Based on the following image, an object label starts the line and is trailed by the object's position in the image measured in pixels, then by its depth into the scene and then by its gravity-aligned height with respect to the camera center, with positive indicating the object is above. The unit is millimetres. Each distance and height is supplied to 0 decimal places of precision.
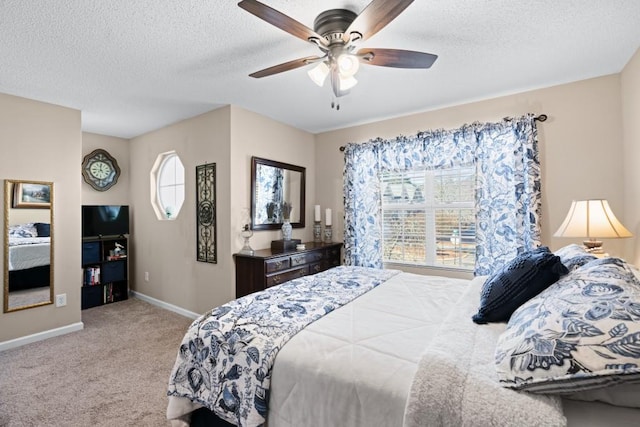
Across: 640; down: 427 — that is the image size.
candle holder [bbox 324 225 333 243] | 4219 -257
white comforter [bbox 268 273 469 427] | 1026 -574
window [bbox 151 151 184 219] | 4199 +470
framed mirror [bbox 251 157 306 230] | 3564 +309
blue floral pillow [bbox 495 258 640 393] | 791 -376
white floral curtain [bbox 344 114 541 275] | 2900 +480
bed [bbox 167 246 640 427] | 853 -554
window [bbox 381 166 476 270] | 3379 -28
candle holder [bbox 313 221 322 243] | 4293 -218
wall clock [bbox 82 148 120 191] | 4297 +719
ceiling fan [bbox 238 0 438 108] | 1457 +1001
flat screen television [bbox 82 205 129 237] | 4129 -27
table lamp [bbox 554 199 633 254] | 2178 -82
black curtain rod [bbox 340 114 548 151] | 2897 +934
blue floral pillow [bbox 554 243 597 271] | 1487 -233
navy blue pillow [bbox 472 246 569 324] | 1351 -334
